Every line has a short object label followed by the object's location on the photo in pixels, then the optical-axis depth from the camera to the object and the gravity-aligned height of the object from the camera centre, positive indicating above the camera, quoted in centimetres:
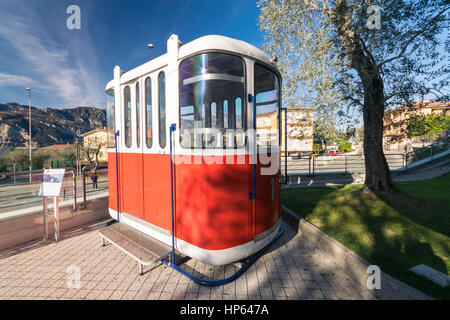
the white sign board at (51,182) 426 -53
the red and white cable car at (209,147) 281 +14
